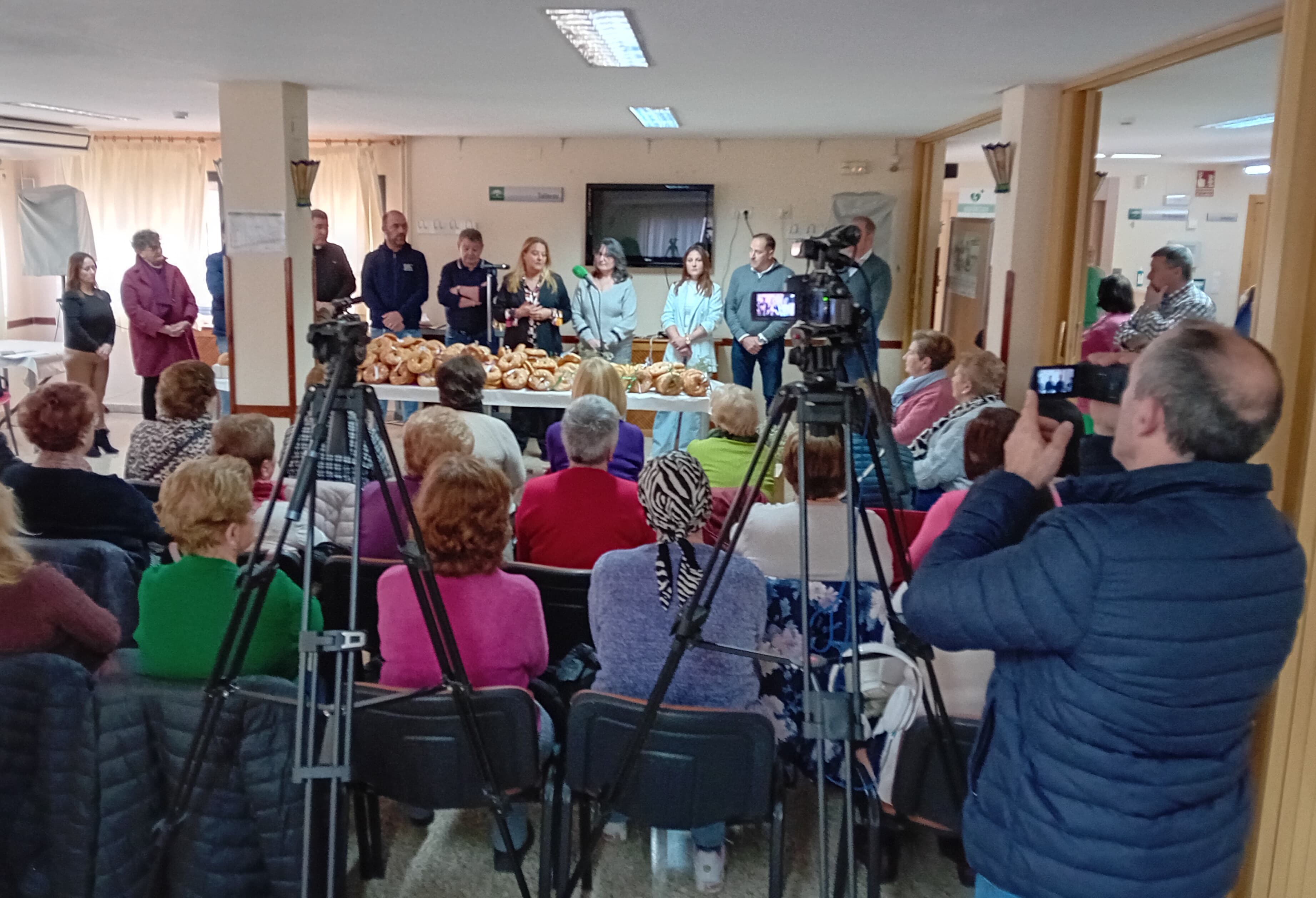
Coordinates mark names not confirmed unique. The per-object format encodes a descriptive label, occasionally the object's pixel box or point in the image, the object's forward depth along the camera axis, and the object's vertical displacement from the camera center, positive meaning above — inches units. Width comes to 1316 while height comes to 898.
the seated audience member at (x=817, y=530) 92.7 -22.2
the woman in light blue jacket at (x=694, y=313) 259.3 -6.5
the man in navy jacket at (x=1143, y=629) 47.5 -15.6
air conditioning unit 288.4 +38.7
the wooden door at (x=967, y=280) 313.4 +6.0
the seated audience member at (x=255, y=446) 113.3 -19.5
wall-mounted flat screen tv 327.3 +21.8
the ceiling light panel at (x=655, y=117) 252.7 +44.4
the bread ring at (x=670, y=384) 196.7 -18.7
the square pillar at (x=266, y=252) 213.8 +4.4
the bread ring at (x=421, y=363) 203.9 -17.0
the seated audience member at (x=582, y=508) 110.2 -24.7
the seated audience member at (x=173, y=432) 133.6 -21.5
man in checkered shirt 194.9 +1.3
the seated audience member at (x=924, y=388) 163.9 -15.1
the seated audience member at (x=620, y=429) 144.8 -21.1
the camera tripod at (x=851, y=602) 65.6 -20.3
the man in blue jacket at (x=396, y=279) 275.3 -0.3
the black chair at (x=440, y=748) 76.4 -35.7
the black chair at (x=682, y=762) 73.6 -35.0
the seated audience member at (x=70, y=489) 103.6 -22.9
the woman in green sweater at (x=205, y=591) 76.9 -24.6
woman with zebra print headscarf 79.6 -25.3
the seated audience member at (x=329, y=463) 107.0 -23.6
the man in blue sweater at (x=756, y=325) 264.4 -9.1
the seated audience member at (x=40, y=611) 75.5 -26.2
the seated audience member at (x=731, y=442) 129.6 -19.9
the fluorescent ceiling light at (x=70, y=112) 268.4 +42.6
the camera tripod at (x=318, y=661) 71.1 -27.8
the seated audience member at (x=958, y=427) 137.1 -17.6
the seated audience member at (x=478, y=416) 138.9 -19.4
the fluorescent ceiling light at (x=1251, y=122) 255.9 +48.2
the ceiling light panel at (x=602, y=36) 139.3 +37.4
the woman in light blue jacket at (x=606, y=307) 242.4 -5.4
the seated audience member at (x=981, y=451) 96.8 -14.5
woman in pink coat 253.4 -11.0
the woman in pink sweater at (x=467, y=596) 82.5 -26.0
